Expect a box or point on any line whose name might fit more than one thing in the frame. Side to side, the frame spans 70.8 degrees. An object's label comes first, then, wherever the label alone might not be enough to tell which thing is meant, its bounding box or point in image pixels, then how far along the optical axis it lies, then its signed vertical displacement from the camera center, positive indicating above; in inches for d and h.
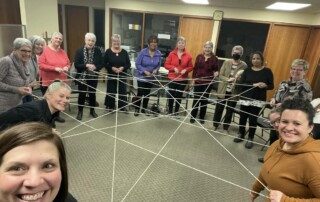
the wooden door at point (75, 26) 256.8 +3.1
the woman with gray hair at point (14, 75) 90.4 -20.8
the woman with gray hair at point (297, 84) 102.6 -16.1
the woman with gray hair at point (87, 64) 138.1 -20.7
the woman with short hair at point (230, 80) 138.2 -22.0
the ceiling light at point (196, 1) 198.7 +33.2
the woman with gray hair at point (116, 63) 146.6 -19.9
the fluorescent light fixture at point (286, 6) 169.0 +32.2
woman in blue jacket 146.3 -18.1
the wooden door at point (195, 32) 227.6 +7.6
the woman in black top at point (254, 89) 124.3 -24.0
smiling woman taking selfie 26.2 -16.5
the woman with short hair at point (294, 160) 40.9 -21.0
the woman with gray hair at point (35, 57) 109.5 -15.9
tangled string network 96.5 -57.5
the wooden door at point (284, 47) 210.8 +1.0
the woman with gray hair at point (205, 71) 144.9 -19.3
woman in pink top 126.8 -20.2
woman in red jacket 148.9 -17.0
